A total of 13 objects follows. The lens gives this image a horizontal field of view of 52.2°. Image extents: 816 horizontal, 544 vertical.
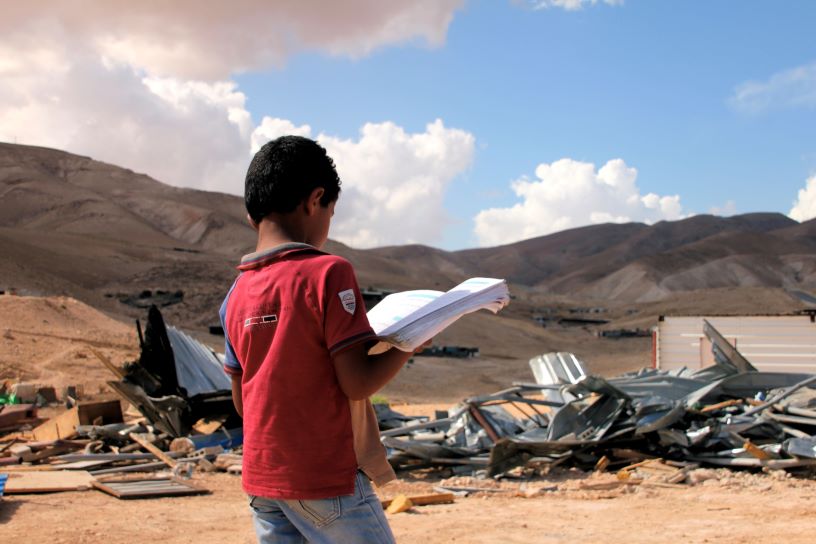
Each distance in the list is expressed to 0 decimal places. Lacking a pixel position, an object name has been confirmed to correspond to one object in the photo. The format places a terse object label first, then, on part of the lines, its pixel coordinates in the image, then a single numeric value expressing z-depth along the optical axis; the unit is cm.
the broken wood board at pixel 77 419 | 1115
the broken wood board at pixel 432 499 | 731
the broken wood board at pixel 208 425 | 1063
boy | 204
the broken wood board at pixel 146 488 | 746
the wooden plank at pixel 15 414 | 1171
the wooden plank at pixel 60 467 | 870
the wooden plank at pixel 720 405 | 962
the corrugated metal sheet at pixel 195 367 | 1096
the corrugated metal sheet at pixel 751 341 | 1460
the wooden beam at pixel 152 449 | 932
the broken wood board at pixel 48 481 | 741
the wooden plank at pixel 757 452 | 848
